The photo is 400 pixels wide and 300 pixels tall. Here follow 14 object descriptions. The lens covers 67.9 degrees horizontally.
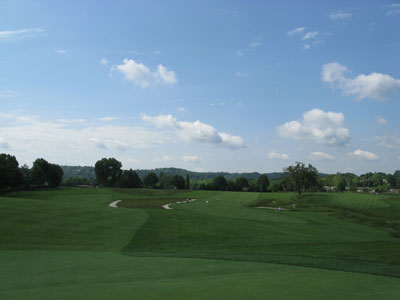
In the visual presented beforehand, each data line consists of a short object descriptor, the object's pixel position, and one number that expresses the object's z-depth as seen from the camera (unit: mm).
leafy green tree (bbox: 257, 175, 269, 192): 177375
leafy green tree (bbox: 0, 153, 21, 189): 85312
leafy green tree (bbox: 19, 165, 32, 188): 119044
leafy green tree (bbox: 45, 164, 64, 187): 130875
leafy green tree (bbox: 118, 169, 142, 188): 152750
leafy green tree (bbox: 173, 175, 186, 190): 173650
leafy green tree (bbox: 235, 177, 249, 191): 178750
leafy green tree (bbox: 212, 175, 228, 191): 170362
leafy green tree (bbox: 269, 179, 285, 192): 171750
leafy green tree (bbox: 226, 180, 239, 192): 173000
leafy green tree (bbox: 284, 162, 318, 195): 95419
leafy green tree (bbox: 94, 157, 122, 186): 145625
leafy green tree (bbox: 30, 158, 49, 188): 117875
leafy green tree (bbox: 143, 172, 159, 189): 170375
